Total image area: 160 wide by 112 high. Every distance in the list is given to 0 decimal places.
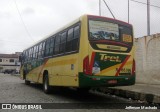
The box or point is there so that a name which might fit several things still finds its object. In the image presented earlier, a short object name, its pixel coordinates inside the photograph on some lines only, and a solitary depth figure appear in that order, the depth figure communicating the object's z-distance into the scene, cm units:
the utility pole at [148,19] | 947
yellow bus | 537
